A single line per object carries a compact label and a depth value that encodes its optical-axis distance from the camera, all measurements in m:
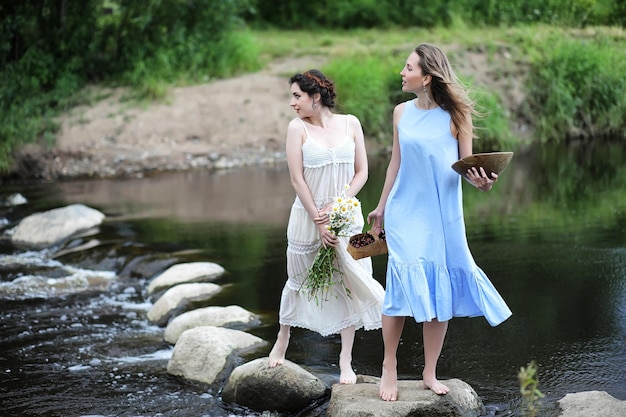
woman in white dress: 5.50
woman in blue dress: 4.91
